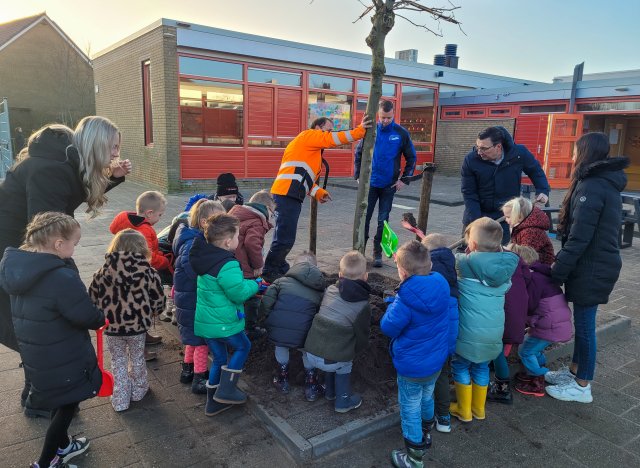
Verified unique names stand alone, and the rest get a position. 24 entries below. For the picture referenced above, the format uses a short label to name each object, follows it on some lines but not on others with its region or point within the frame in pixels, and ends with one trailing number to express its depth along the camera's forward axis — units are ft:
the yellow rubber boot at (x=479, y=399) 10.49
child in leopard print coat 10.19
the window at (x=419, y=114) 69.46
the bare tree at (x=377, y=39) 12.71
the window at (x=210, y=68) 44.96
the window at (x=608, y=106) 50.96
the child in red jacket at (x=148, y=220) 12.50
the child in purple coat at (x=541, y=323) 11.57
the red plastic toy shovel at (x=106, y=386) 8.99
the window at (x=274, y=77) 49.19
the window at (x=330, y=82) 53.93
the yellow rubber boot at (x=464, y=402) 10.41
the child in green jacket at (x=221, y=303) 9.80
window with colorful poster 54.19
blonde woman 9.23
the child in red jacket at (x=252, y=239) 12.51
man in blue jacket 20.08
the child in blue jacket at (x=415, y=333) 8.80
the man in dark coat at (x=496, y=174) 14.89
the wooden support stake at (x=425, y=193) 16.01
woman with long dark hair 10.69
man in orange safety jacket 16.15
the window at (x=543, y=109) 56.70
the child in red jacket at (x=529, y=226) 12.66
